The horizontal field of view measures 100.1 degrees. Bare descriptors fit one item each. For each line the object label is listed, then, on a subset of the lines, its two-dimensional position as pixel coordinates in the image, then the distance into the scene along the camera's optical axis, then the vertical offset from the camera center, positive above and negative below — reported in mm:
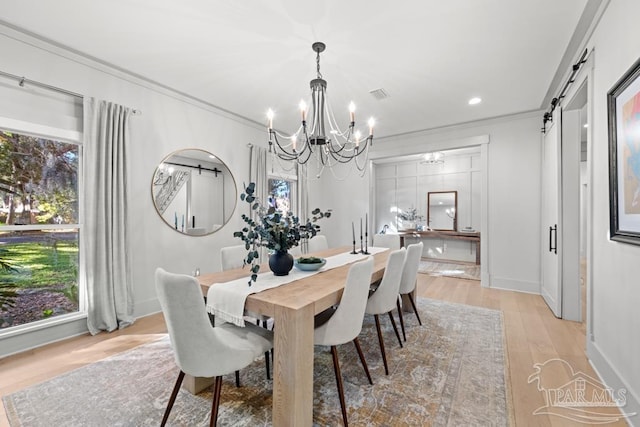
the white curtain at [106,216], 2672 -20
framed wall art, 1490 +330
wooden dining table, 1350 -689
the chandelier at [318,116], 2242 +844
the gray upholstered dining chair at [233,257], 2549 -431
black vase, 2012 -374
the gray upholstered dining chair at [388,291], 2070 -634
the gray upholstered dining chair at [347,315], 1630 -639
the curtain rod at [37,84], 2260 +1172
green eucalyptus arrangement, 1861 -131
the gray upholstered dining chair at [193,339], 1243 -622
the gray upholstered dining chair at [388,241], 3904 -416
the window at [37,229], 2348 -133
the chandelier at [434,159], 6515 +1346
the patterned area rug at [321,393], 1582 -1212
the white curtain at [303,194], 5305 +384
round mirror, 3359 +299
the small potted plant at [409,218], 7140 -141
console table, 6191 -544
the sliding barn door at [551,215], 3129 -36
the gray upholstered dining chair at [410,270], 2635 -577
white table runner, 1567 -484
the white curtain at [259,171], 4406 +701
